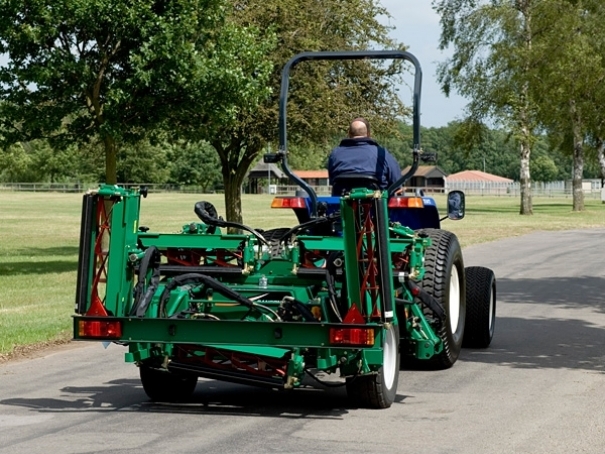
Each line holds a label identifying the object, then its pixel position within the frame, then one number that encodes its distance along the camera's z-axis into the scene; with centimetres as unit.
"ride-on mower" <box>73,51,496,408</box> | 870
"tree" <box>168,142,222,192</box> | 13488
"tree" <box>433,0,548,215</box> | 5803
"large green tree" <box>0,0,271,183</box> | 2358
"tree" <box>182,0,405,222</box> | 3419
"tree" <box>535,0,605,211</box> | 5628
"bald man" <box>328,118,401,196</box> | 1048
